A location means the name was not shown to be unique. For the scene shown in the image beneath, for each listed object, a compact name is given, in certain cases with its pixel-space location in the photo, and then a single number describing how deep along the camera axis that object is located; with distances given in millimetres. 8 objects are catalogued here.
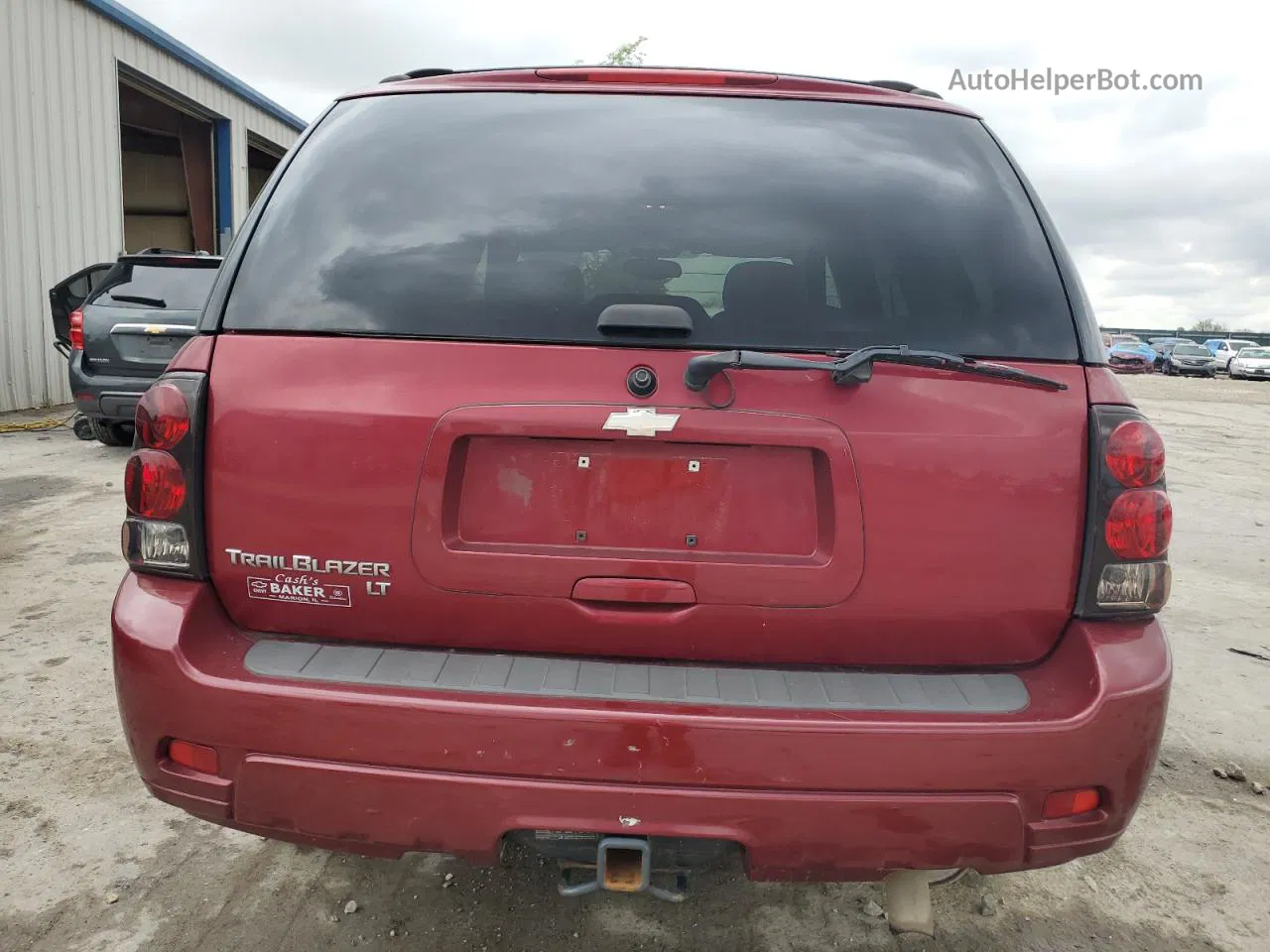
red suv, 1666
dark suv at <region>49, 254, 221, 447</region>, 8133
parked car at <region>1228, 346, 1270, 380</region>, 37625
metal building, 11633
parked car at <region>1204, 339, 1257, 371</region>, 42312
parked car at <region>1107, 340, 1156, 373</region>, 41006
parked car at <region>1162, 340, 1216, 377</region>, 39438
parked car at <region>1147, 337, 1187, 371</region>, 41919
